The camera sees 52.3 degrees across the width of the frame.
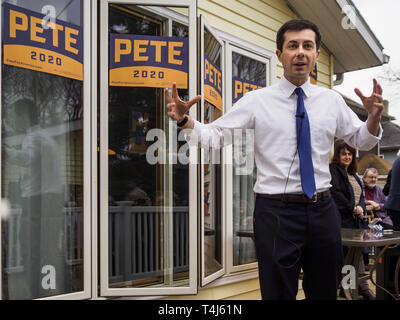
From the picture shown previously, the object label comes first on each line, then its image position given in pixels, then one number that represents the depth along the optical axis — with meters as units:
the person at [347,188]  4.42
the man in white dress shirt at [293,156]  1.85
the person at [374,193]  6.59
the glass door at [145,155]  3.28
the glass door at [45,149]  2.82
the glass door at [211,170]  3.67
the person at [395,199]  4.76
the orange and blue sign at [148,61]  3.33
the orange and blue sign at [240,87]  4.55
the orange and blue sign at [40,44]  2.77
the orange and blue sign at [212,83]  3.82
